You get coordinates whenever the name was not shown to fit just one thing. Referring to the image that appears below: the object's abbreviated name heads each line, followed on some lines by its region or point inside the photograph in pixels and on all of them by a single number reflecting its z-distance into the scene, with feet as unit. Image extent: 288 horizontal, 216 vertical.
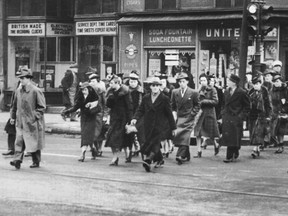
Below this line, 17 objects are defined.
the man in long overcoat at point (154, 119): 43.83
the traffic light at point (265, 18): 61.21
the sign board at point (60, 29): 98.32
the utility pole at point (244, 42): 61.46
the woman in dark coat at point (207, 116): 52.70
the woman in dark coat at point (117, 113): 46.73
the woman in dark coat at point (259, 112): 51.26
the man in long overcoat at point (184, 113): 47.47
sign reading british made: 98.39
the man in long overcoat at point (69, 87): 84.58
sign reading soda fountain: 86.17
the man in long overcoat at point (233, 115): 48.75
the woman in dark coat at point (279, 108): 54.08
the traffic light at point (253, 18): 60.90
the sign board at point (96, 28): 92.99
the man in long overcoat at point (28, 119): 43.86
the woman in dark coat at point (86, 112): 48.42
